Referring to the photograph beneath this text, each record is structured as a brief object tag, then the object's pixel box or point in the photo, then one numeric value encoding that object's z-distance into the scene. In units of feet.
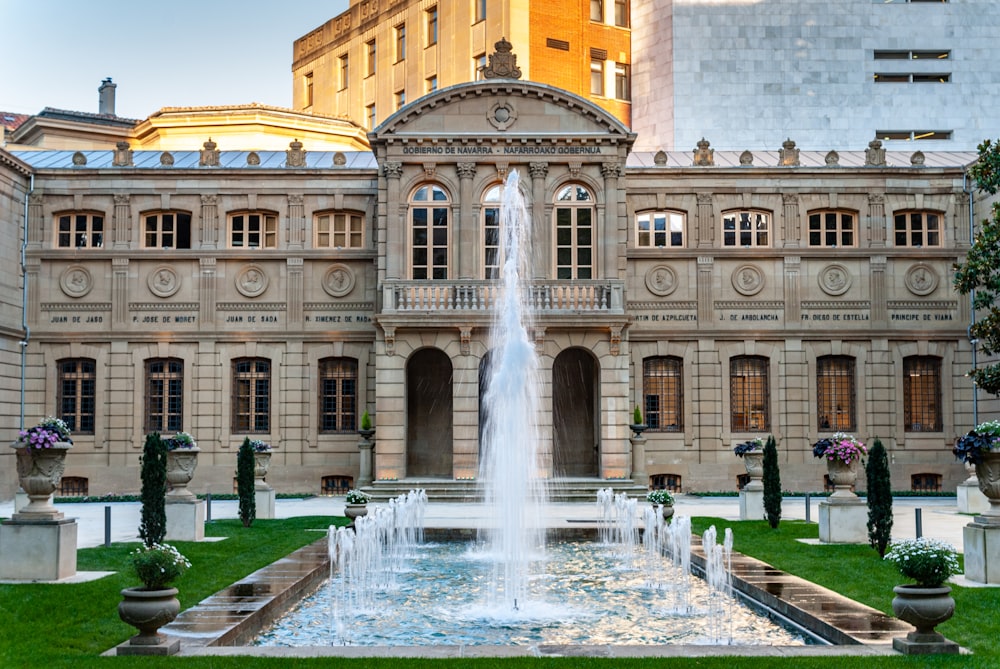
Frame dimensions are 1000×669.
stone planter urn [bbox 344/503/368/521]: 76.54
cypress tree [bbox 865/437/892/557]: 67.36
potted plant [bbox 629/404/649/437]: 118.01
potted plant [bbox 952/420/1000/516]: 57.93
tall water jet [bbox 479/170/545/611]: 58.80
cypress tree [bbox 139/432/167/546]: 70.13
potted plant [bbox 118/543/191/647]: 40.14
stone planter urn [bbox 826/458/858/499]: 76.13
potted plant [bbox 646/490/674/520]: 78.69
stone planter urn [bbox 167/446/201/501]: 80.43
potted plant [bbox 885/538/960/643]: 40.09
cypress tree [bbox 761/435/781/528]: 84.58
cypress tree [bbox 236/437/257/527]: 86.84
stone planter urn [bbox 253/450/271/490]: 97.66
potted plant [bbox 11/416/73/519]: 59.21
